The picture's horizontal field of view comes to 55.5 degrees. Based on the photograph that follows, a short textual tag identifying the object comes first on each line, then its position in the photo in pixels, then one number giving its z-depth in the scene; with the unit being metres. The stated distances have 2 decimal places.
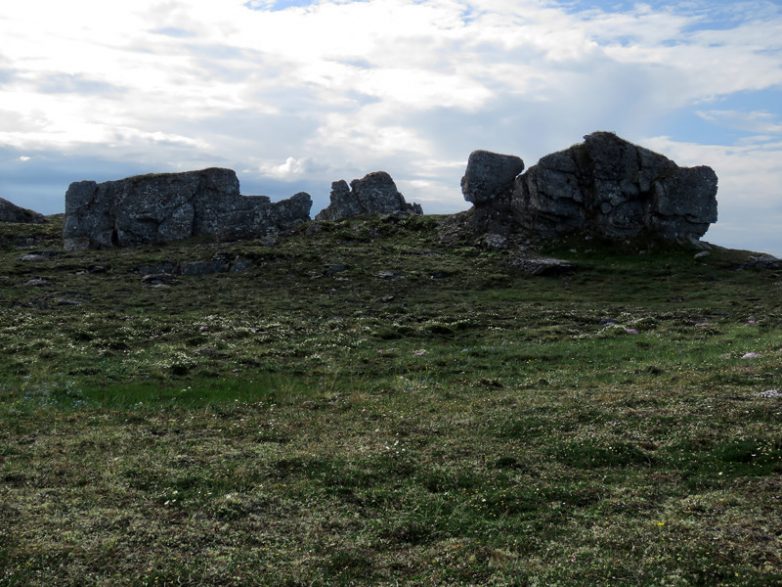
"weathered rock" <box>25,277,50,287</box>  54.59
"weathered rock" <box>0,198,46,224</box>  99.69
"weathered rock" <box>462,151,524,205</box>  69.88
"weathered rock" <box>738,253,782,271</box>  58.81
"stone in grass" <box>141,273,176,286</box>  56.28
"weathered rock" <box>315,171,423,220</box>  88.31
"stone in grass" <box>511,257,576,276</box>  57.81
